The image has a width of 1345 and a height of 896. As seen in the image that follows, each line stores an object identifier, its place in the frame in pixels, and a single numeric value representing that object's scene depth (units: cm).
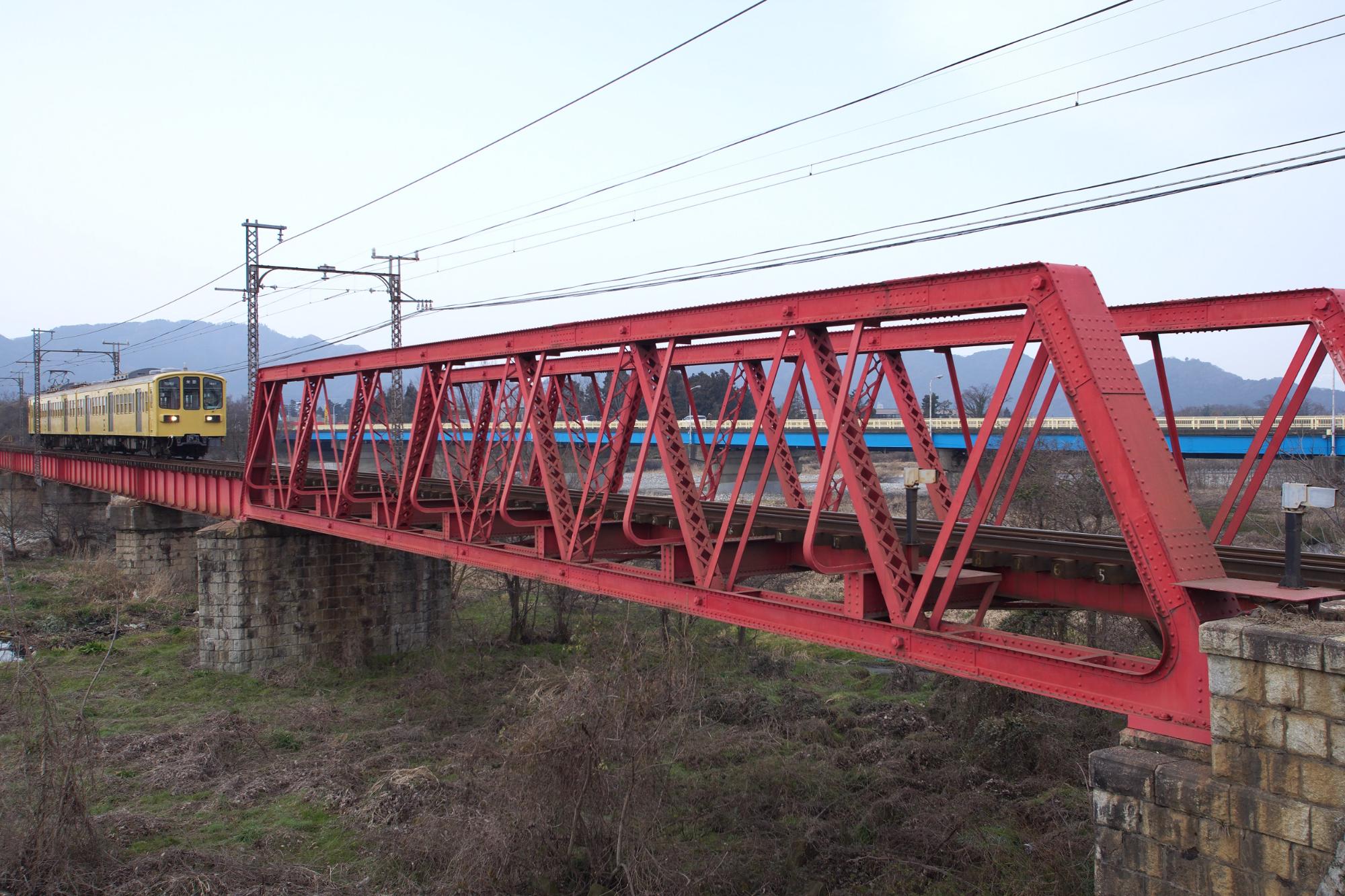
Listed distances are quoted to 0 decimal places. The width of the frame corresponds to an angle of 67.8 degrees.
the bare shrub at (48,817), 1287
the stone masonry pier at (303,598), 2680
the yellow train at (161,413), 4206
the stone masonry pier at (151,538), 4031
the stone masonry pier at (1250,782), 659
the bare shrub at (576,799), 1279
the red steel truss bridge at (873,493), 765
